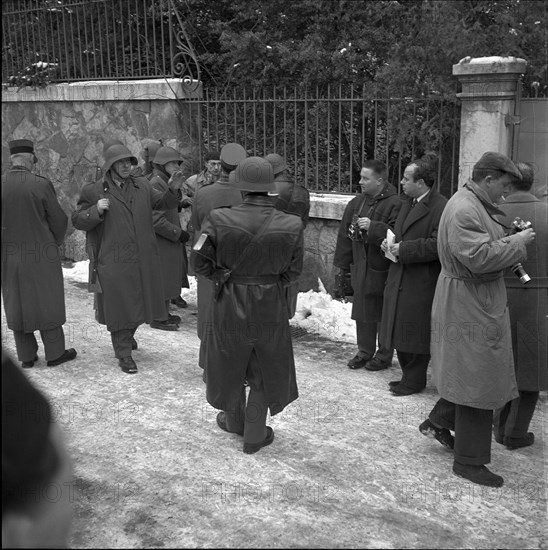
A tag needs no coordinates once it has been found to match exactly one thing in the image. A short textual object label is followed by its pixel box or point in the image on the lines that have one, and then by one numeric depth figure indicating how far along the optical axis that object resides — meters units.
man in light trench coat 4.13
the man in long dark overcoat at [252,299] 4.36
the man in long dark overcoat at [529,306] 4.59
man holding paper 5.45
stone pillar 6.67
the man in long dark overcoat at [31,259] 6.05
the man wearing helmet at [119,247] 6.16
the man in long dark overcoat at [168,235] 7.46
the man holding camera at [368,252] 6.07
